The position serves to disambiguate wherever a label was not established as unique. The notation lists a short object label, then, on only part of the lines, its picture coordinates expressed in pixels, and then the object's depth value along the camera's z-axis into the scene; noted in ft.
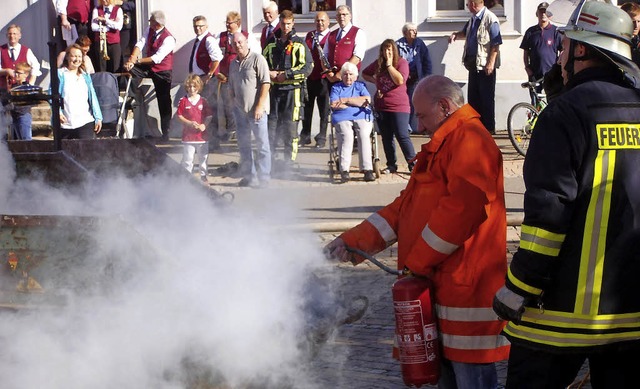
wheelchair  38.54
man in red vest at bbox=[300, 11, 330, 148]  44.19
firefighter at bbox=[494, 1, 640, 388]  10.68
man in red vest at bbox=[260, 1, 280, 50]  43.50
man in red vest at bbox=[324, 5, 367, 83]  42.70
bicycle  41.50
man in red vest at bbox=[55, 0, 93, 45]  49.26
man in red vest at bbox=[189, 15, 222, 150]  44.07
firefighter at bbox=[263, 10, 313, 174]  40.63
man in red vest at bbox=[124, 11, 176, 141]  47.16
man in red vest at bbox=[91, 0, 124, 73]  48.42
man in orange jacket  12.50
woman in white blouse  36.47
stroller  44.21
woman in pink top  38.37
